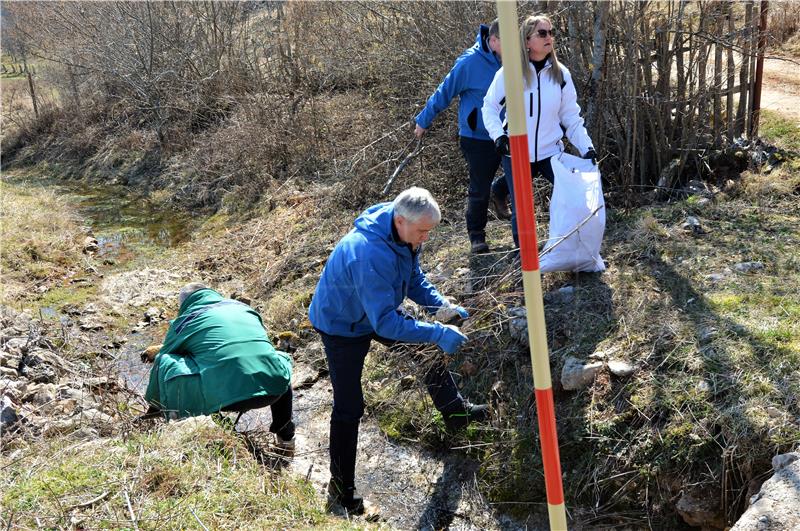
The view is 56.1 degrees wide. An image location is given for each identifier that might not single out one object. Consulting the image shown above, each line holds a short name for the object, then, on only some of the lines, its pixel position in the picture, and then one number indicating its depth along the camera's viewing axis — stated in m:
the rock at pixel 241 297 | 6.93
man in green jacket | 4.15
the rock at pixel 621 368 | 4.04
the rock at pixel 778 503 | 3.02
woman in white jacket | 4.30
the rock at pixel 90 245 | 9.20
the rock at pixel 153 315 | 7.12
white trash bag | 4.48
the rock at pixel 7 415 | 4.39
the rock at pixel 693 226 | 5.14
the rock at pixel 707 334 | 4.02
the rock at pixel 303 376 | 5.54
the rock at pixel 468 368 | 4.70
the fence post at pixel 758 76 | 5.96
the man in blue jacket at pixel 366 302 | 3.42
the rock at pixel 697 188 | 5.64
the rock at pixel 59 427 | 4.31
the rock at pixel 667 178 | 5.79
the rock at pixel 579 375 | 4.13
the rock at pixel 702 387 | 3.77
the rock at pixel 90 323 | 6.97
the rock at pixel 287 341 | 6.05
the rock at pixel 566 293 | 4.70
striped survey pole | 2.21
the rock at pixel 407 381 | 4.92
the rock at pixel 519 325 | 4.54
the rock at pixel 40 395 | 4.91
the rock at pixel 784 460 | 3.27
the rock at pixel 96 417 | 4.39
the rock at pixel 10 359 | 5.51
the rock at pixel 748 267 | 4.61
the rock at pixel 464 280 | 5.08
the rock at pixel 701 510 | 3.54
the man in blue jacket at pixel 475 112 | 4.91
